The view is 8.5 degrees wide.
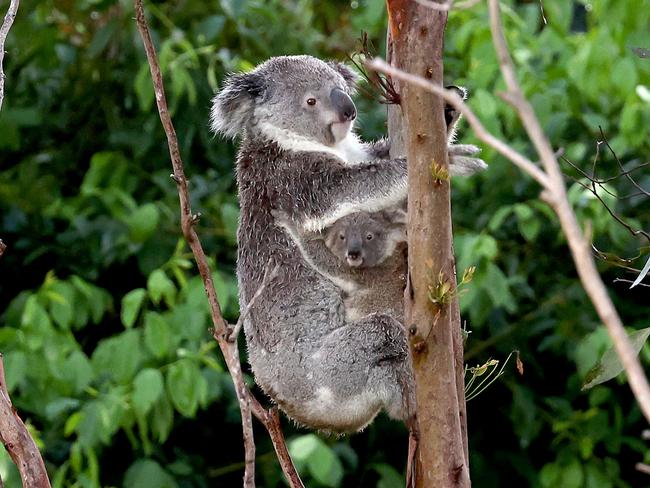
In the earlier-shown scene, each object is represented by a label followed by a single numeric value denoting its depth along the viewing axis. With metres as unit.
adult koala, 6.51
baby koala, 6.56
